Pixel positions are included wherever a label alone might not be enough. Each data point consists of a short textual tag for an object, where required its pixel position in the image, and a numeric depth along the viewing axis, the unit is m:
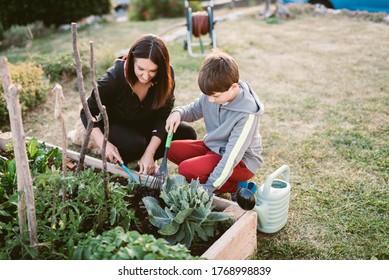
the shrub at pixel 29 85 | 4.29
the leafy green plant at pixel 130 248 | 1.64
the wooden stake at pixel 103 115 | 1.73
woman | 2.61
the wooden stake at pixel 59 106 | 1.74
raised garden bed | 1.99
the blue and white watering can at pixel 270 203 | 2.26
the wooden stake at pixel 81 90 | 1.71
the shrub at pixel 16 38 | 7.27
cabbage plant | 2.09
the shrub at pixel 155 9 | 9.73
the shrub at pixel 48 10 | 7.63
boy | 2.41
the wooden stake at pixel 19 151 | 1.63
